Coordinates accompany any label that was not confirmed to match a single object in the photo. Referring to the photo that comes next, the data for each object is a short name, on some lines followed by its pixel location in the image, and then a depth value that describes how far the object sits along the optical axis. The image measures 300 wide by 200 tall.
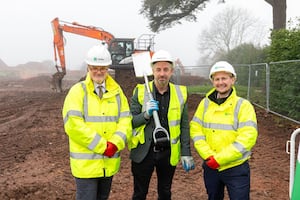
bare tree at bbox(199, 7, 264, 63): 40.52
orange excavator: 14.92
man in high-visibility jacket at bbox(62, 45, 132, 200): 2.43
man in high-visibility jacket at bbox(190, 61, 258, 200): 2.45
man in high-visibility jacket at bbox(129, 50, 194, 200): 2.71
